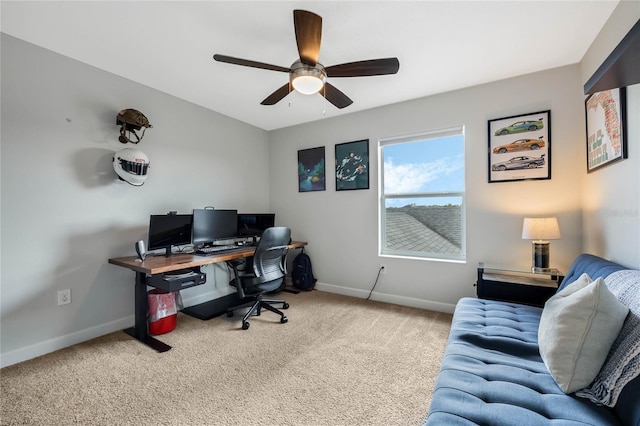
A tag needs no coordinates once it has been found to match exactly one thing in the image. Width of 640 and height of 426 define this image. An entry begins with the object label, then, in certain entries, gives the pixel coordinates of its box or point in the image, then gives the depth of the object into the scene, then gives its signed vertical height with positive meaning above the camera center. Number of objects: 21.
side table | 2.21 -0.61
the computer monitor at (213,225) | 2.97 -0.12
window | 3.04 +0.23
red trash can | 2.48 -0.92
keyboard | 2.78 -0.39
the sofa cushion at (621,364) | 0.93 -0.55
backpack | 3.79 -0.86
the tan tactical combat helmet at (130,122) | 2.48 +0.90
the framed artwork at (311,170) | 3.85 +0.68
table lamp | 2.26 -0.18
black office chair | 2.64 -0.61
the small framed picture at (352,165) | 3.49 +0.67
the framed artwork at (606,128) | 1.63 +0.61
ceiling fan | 1.58 +1.03
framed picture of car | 2.52 +0.66
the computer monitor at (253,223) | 3.57 -0.11
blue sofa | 0.92 -0.72
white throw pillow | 1.03 -0.49
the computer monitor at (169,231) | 2.55 -0.16
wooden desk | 2.23 -0.54
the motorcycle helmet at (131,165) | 2.46 +0.48
